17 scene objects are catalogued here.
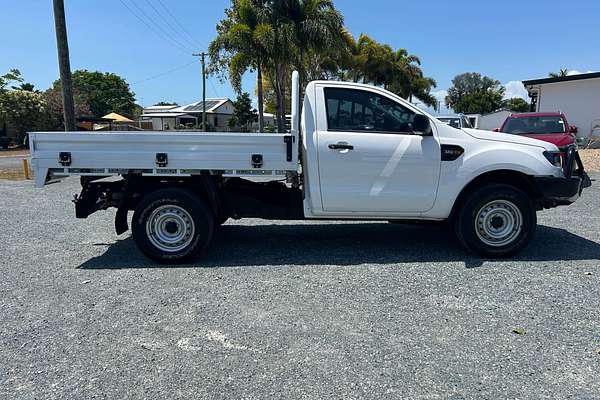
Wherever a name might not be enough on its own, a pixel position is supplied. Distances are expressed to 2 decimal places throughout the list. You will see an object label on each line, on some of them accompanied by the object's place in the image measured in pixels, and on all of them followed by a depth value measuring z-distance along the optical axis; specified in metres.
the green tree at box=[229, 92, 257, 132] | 64.50
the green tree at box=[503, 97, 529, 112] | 82.99
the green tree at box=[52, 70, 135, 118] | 78.62
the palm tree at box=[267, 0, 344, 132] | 21.86
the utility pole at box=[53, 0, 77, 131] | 13.11
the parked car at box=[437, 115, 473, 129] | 14.60
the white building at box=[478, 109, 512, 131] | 46.38
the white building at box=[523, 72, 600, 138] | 26.58
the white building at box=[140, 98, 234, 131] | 58.66
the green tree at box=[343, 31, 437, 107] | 35.29
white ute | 5.23
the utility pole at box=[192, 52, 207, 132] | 46.38
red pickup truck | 12.18
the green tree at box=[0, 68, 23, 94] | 43.56
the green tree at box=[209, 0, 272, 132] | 21.56
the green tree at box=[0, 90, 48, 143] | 39.62
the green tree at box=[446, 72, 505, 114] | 79.81
